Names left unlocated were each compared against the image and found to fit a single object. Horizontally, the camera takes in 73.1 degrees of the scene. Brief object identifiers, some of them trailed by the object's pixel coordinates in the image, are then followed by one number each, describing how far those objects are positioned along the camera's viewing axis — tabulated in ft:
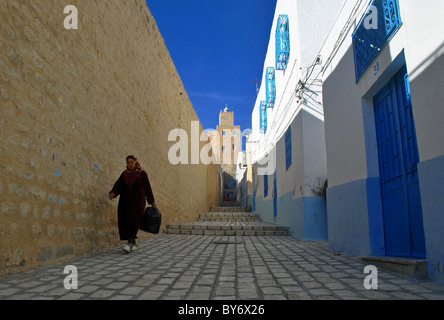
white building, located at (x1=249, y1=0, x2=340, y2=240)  22.34
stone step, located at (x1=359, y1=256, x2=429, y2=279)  8.93
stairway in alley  26.45
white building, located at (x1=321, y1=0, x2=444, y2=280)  8.68
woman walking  14.98
